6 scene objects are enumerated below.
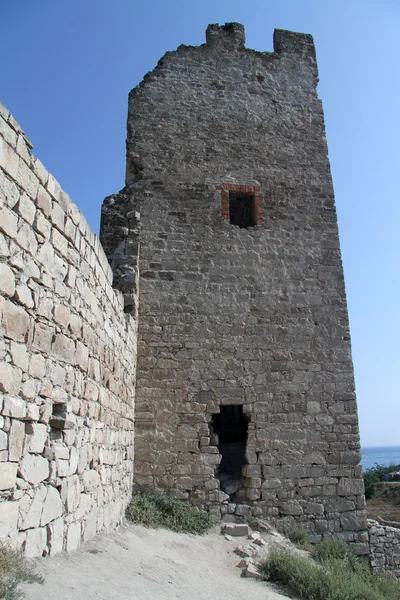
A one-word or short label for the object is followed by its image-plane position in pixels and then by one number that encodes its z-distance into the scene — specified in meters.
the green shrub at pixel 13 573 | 2.54
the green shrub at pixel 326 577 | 5.10
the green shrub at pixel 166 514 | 6.30
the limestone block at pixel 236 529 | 6.74
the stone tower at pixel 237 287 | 7.35
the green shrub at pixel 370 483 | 17.88
